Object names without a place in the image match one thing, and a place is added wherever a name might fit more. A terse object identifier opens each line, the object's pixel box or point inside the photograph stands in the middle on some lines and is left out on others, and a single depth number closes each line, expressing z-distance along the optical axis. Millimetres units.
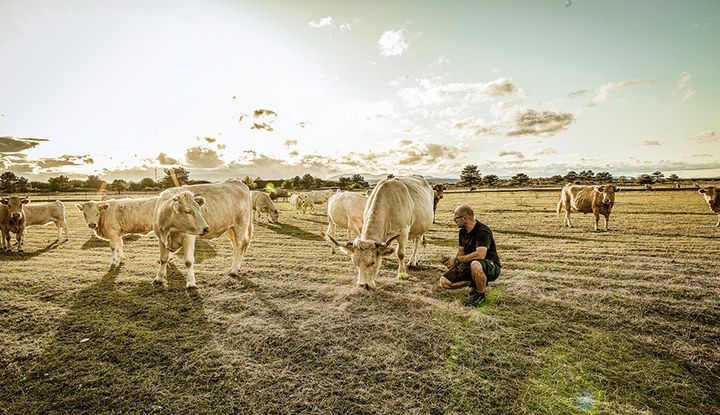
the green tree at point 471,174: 167775
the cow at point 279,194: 56206
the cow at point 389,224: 7223
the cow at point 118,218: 11508
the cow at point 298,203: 33038
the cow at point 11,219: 14000
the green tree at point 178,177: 119938
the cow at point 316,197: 34588
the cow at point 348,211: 12984
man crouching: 6375
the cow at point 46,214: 16047
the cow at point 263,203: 24781
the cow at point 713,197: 18078
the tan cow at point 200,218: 7848
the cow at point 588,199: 17703
